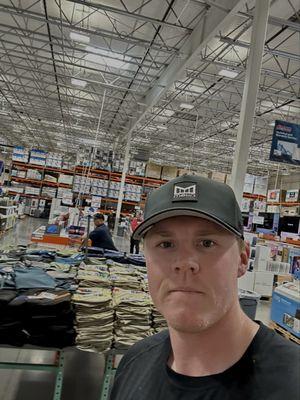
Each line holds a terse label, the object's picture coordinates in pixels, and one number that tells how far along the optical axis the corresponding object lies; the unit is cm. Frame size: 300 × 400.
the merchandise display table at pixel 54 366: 303
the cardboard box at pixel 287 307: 398
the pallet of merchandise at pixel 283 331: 396
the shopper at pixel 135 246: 1209
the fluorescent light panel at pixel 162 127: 2153
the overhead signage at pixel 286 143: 814
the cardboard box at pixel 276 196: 1955
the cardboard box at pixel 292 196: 1805
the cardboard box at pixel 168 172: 1992
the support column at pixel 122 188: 1694
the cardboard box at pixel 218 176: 1638
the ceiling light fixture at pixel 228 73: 1151
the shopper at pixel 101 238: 750
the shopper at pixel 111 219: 1824
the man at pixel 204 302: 86
